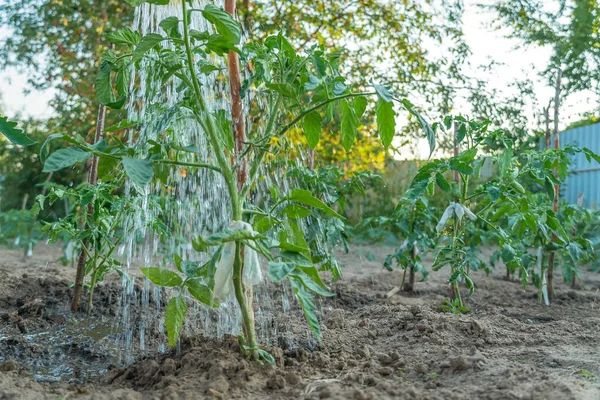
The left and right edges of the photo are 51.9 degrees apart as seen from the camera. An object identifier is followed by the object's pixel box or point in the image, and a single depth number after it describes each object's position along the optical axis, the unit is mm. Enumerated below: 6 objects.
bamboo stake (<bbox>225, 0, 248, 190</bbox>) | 2816
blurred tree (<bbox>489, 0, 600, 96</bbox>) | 9467
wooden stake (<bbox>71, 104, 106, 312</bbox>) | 3668
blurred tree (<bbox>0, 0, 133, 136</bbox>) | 7758
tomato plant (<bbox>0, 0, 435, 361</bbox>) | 2078
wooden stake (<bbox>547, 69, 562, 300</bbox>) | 4582
